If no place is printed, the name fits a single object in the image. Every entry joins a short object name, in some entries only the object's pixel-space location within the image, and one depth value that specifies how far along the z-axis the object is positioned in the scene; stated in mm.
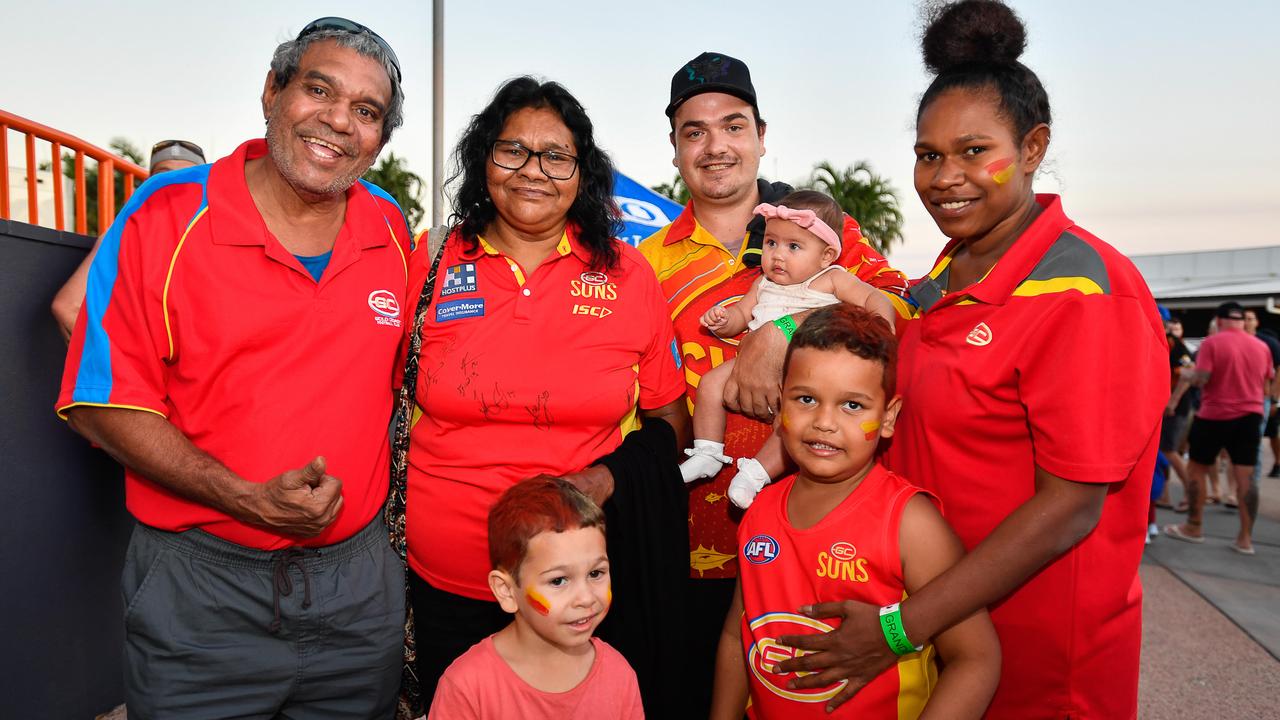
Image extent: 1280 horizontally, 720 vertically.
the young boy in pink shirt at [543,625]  2123
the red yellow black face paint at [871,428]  2150
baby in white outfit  2924
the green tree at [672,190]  38781
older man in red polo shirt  2166
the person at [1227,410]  8727
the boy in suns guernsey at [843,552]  2004
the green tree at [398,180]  37000
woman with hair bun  1849
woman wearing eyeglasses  2551
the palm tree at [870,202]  41969
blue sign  7082
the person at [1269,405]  10444
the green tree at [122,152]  24862
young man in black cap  3033
